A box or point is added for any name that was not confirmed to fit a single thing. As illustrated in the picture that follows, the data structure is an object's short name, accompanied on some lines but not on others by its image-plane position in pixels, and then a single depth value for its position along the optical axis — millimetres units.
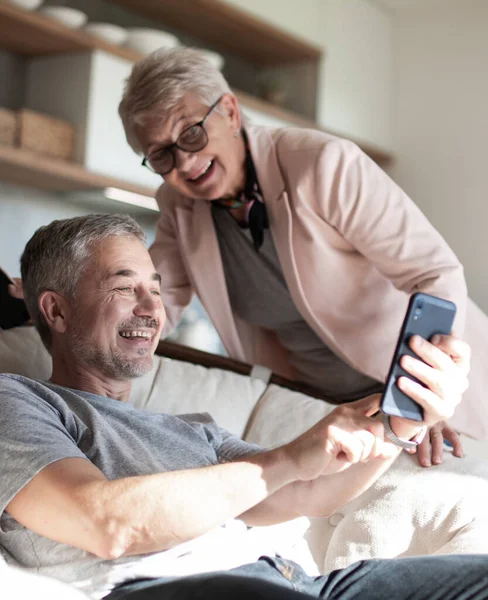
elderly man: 1136
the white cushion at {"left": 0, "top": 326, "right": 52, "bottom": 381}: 1779
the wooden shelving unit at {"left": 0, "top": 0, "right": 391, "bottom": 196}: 3197
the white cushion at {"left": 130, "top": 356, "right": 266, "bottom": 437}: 1950
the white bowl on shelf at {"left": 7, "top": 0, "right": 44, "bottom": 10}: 3164
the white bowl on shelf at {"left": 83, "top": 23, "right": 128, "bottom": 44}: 3416
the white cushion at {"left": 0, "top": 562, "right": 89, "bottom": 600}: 1060
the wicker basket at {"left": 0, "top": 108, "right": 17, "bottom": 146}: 3152
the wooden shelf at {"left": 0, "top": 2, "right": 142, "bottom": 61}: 3182
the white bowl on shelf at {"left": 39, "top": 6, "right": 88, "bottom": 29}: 3287
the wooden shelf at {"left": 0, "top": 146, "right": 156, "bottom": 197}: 3111
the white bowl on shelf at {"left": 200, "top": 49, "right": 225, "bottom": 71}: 3701
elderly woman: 1889
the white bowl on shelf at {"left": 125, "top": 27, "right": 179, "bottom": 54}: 3545
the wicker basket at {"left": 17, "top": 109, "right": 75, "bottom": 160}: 3184
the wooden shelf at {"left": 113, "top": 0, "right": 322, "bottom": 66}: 3898
